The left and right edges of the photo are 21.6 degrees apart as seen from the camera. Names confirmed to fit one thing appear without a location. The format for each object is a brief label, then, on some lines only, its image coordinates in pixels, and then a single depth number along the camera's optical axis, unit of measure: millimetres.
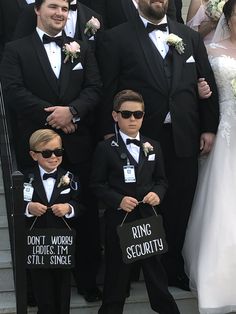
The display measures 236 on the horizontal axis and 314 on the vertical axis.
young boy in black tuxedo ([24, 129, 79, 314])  4199
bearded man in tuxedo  4668
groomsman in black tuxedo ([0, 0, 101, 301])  4422
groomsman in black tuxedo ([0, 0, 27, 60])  5137
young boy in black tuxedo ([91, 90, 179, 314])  4301
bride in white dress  4609
